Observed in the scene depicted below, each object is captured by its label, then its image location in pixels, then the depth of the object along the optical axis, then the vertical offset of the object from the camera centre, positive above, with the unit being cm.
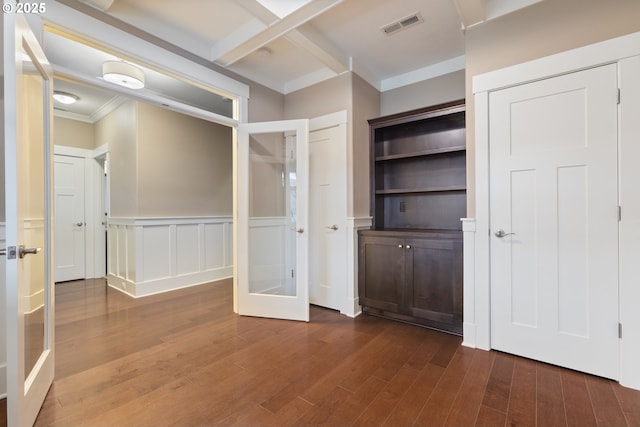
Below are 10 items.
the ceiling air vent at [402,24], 248 +164
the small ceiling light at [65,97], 398 +161
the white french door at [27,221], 128 -4
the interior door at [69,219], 476 -10
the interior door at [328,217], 325 -7
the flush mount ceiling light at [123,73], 284 +138
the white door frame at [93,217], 506 -8
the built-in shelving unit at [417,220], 268 -12
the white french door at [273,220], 306 -10
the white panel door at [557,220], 192 -8
